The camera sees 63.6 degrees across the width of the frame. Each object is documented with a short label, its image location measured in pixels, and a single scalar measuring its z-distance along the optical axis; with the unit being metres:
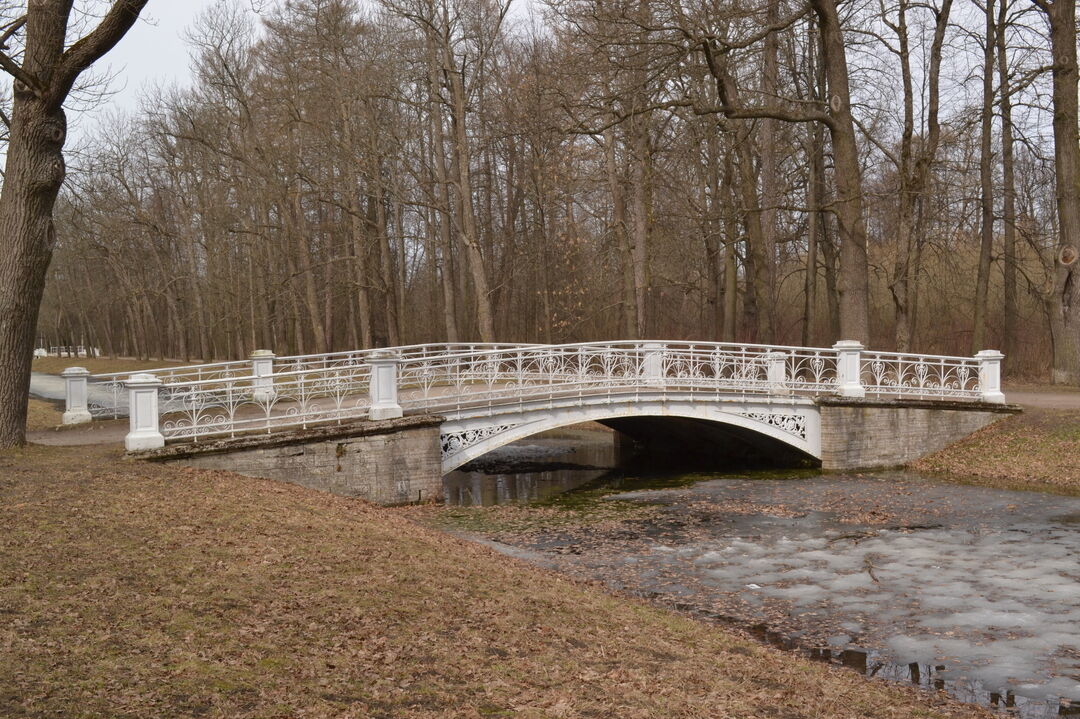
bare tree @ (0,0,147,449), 10.70
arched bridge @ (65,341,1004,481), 13.54
